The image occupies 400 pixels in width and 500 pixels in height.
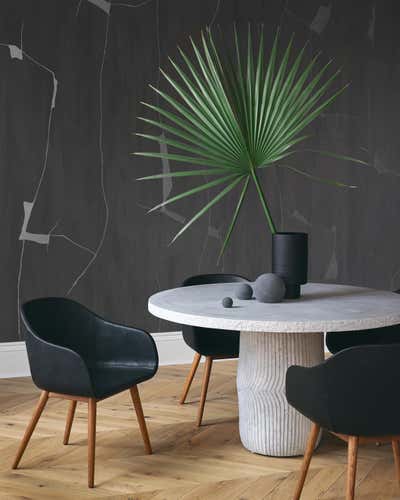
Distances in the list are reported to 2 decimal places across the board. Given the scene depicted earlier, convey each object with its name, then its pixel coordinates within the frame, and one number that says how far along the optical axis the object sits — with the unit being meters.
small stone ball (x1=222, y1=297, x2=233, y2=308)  2.89
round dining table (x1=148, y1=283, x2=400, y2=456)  2.83
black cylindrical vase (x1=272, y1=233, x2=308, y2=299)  3.09
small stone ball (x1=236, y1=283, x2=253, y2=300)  3.08
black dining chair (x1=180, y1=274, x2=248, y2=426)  3.48
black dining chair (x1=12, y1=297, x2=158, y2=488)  2.77
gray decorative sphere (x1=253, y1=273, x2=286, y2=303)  2.98
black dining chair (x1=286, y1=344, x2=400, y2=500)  2.20
